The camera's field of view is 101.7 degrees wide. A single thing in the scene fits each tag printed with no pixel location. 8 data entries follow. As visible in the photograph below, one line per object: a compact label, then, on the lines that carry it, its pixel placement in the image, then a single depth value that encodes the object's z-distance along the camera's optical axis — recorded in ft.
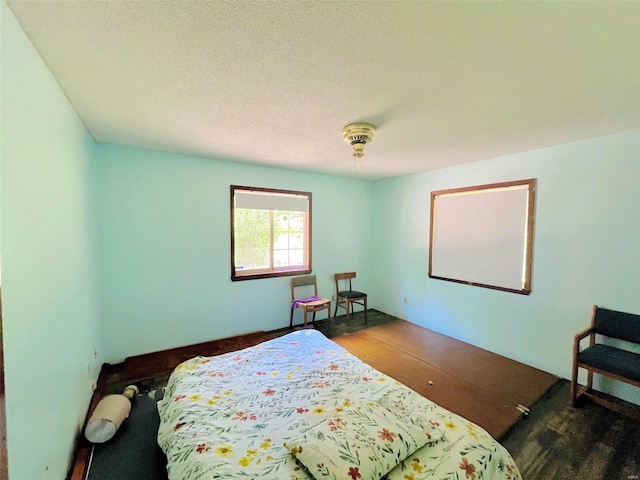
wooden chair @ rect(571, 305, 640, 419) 6.88
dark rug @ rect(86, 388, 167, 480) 5.48
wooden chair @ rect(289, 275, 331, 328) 12.54
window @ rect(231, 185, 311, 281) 12.21
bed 3.66
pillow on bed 3.44
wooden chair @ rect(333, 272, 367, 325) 14.06
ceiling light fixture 7.12
